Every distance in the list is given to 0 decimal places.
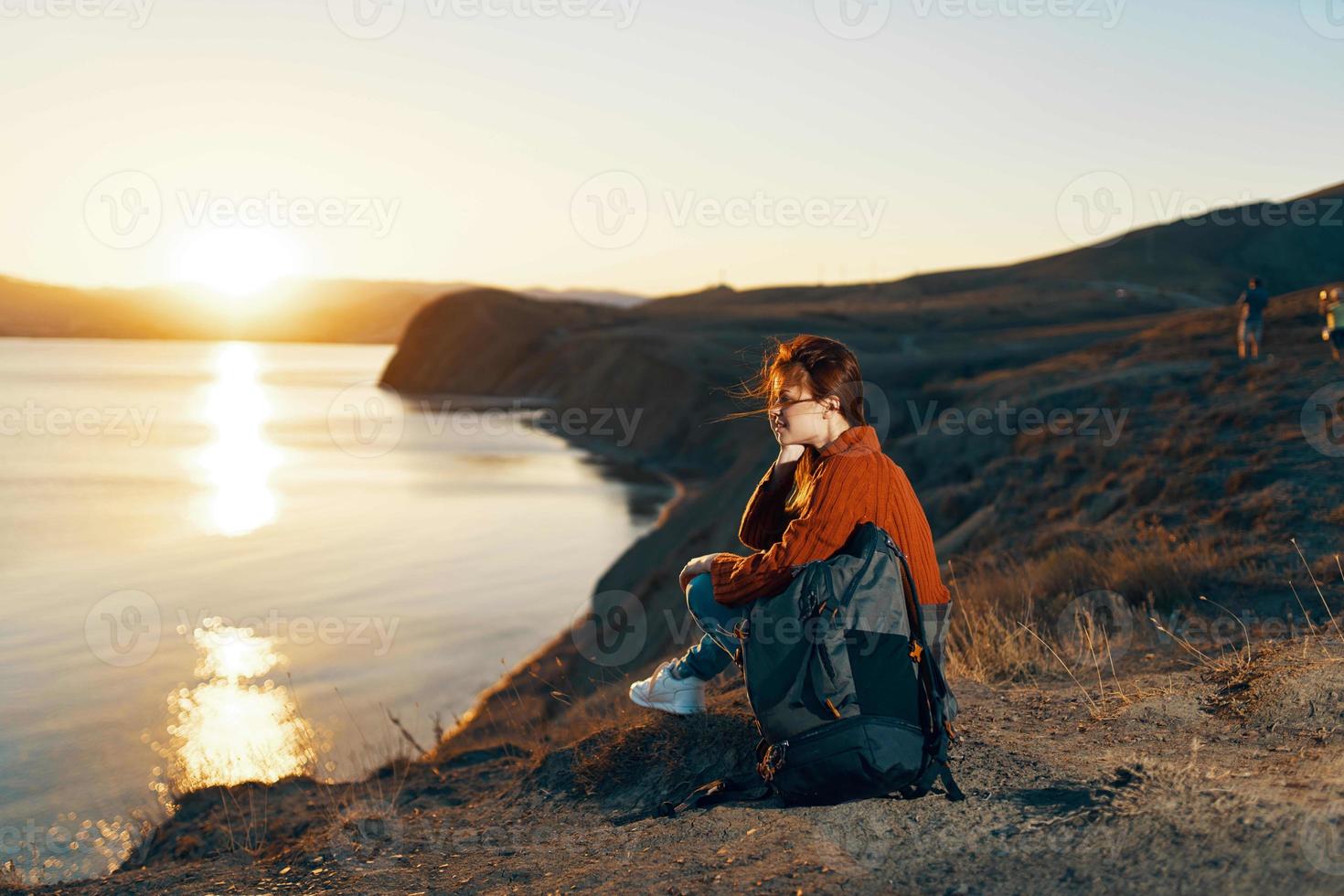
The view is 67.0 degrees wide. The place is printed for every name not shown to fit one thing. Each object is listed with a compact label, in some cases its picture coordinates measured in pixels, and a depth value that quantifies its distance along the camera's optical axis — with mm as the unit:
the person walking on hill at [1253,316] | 18531
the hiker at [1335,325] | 16781
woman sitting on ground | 3684
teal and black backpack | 3568
